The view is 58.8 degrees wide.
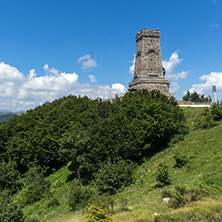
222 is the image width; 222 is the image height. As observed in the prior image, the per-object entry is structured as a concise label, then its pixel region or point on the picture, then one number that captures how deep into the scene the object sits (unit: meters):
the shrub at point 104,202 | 11.85
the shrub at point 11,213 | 14.70
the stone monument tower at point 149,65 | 43.59
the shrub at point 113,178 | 19.58
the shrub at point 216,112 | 26.45
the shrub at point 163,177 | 15.43
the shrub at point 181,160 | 18.13
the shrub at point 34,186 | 24.56
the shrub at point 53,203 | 21.02
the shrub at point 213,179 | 11.16
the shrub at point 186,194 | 10.00
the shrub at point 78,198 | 17.25
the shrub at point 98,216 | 9.28
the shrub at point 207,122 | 25.13
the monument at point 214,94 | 40.34
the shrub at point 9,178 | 29.19
